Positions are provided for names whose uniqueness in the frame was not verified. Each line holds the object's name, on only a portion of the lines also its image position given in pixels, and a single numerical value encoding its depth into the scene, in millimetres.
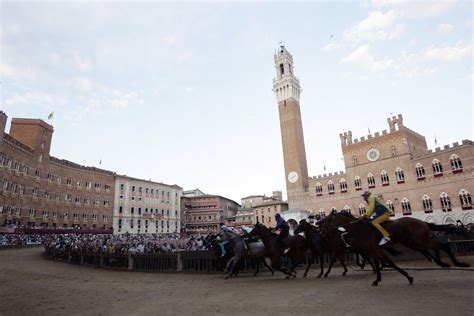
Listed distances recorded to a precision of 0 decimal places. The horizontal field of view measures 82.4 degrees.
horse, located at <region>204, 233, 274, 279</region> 11693
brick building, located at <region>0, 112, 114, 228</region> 39438
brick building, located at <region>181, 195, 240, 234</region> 84438
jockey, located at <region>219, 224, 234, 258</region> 12538
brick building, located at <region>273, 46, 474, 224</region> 36156
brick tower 55625
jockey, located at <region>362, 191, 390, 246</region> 8703
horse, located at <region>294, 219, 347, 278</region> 11430
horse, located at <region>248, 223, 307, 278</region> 11141
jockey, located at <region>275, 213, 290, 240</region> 11500
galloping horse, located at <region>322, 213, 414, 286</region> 8220
